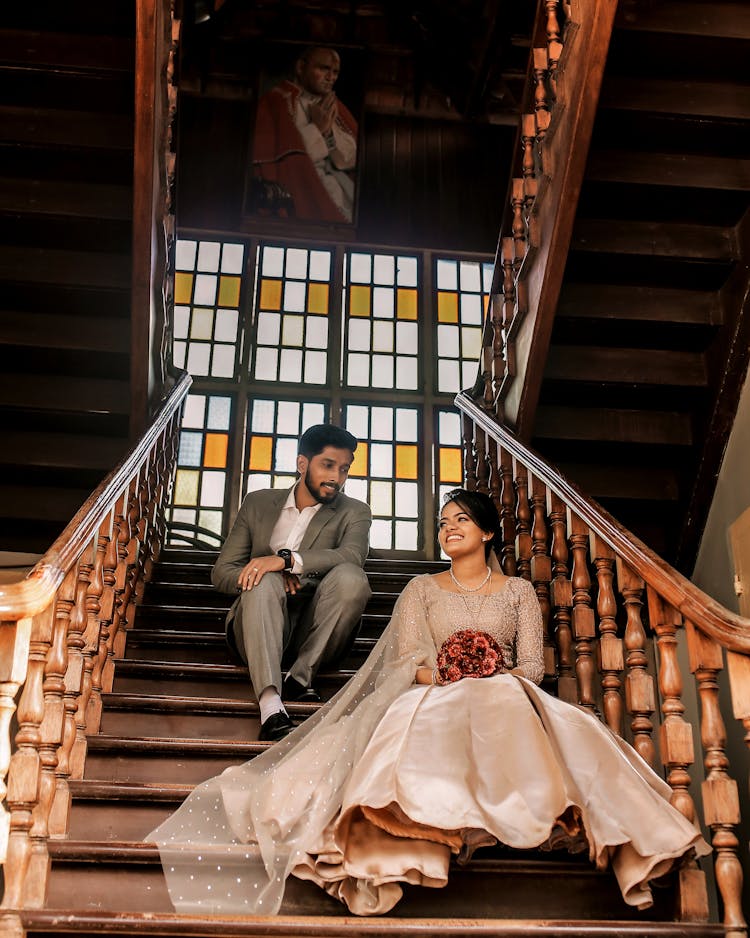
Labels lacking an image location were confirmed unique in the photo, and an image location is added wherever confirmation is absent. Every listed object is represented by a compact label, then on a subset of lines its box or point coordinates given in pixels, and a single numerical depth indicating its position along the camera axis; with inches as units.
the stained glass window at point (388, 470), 264.5
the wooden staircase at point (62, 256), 176.6
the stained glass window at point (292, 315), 283.0
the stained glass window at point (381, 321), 285.0
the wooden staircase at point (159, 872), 97.6
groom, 148.9
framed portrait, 302.0
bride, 102.6
